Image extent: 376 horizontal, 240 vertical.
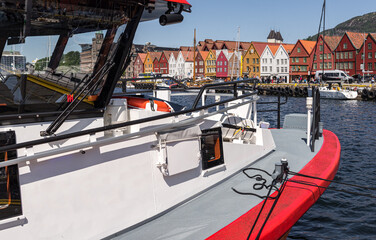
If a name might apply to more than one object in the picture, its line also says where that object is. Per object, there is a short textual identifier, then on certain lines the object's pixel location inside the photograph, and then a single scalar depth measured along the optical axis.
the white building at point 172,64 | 113.89
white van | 64.12
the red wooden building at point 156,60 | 120.44
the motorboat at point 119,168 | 3.27
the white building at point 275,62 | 89.12
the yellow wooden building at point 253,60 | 93.00
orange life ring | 4.68
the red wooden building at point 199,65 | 106.06
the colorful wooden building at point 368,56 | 74.19
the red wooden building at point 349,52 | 77.75
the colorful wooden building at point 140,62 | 120.22
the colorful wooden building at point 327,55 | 82.38
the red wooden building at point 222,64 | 96.94
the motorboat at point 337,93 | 46.72
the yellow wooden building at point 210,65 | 101.63
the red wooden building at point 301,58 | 84.62
